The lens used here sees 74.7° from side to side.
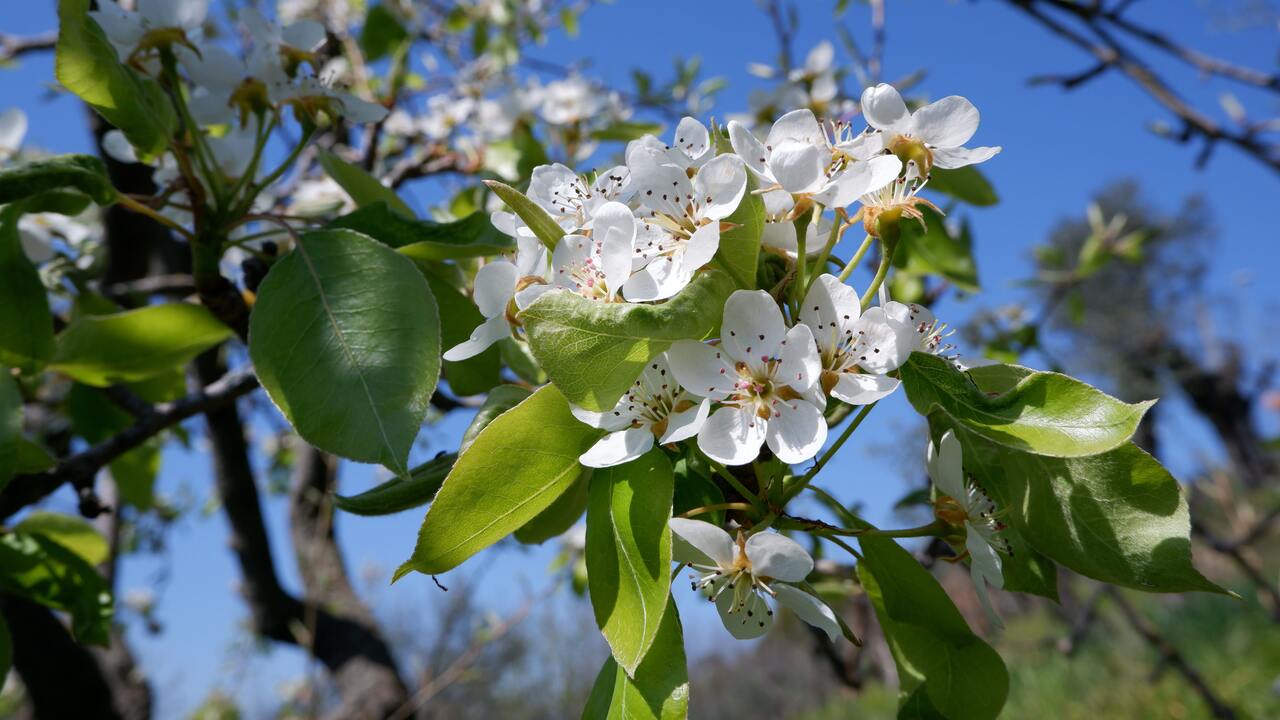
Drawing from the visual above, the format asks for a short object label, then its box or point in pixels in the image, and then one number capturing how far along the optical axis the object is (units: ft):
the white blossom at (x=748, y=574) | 0.51
